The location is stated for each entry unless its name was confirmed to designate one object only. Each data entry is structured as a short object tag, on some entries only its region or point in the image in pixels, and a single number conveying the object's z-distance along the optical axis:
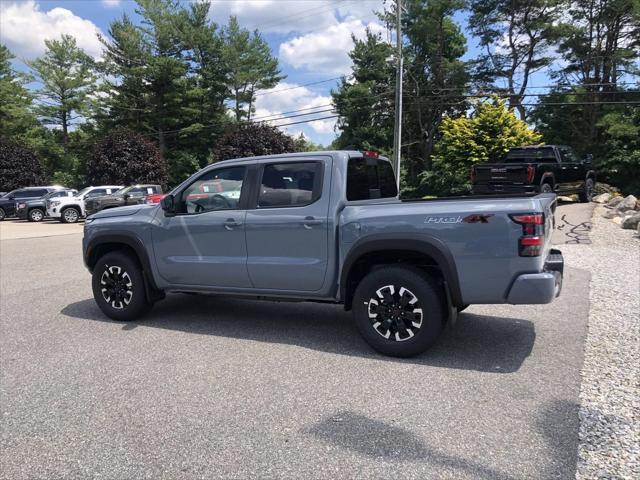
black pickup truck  14.55
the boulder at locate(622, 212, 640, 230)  13.23
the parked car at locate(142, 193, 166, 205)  22.05
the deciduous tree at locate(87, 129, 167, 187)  34.38
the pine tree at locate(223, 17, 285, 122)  48.06
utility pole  24.12
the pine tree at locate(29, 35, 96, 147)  50.62
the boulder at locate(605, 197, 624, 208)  18.32
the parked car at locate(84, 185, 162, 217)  23.84
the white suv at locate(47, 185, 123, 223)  25.48
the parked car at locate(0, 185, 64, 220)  28.16
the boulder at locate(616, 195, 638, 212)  16.47
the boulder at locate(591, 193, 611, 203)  19.50
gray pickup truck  4.12
